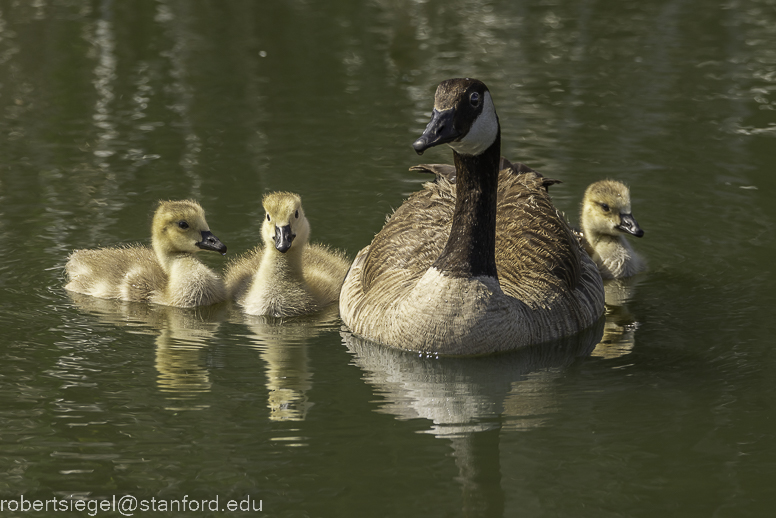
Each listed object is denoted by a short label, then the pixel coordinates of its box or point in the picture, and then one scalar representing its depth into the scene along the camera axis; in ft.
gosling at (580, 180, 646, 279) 69.77
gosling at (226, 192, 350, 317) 61.82
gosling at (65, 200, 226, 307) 64.54
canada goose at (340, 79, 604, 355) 54.19
